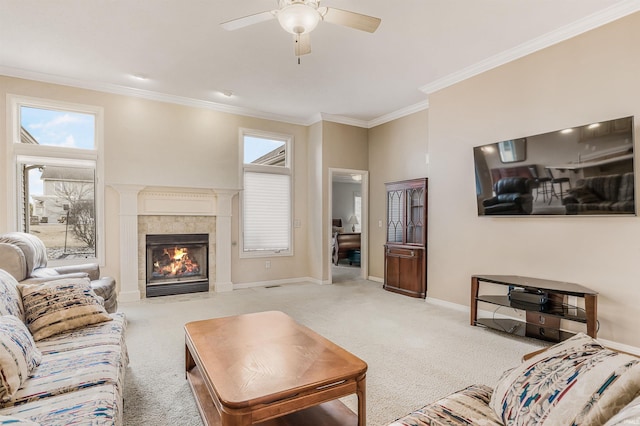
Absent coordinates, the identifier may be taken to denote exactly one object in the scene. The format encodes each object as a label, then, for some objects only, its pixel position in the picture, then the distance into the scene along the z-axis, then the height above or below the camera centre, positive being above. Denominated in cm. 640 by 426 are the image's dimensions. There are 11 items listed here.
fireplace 516 -78
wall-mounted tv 296 +42
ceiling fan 217 +139
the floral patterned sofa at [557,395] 103 -63
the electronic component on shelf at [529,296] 329 -84
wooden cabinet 515 -40
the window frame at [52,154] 426 +84
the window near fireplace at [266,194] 596 +39
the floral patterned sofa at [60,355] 136 -77
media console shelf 293 -94
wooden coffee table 145 -79
